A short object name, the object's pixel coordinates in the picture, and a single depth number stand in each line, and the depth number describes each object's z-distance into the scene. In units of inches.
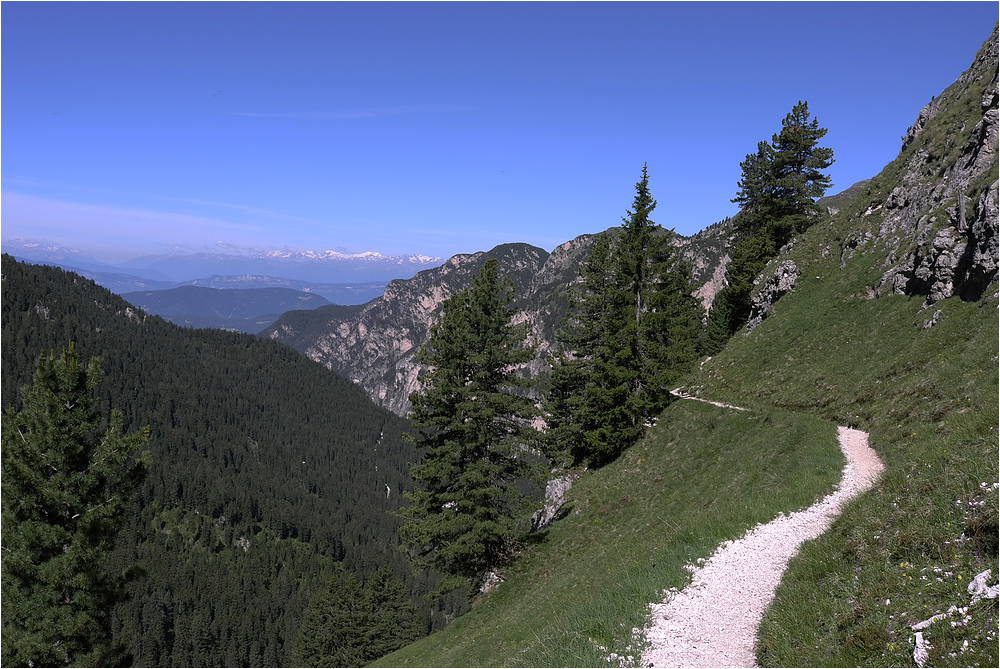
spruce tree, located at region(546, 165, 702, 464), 1235.9
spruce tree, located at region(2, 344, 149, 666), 652.1
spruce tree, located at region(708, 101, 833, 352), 1911.9
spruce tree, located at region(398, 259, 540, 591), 940.6
